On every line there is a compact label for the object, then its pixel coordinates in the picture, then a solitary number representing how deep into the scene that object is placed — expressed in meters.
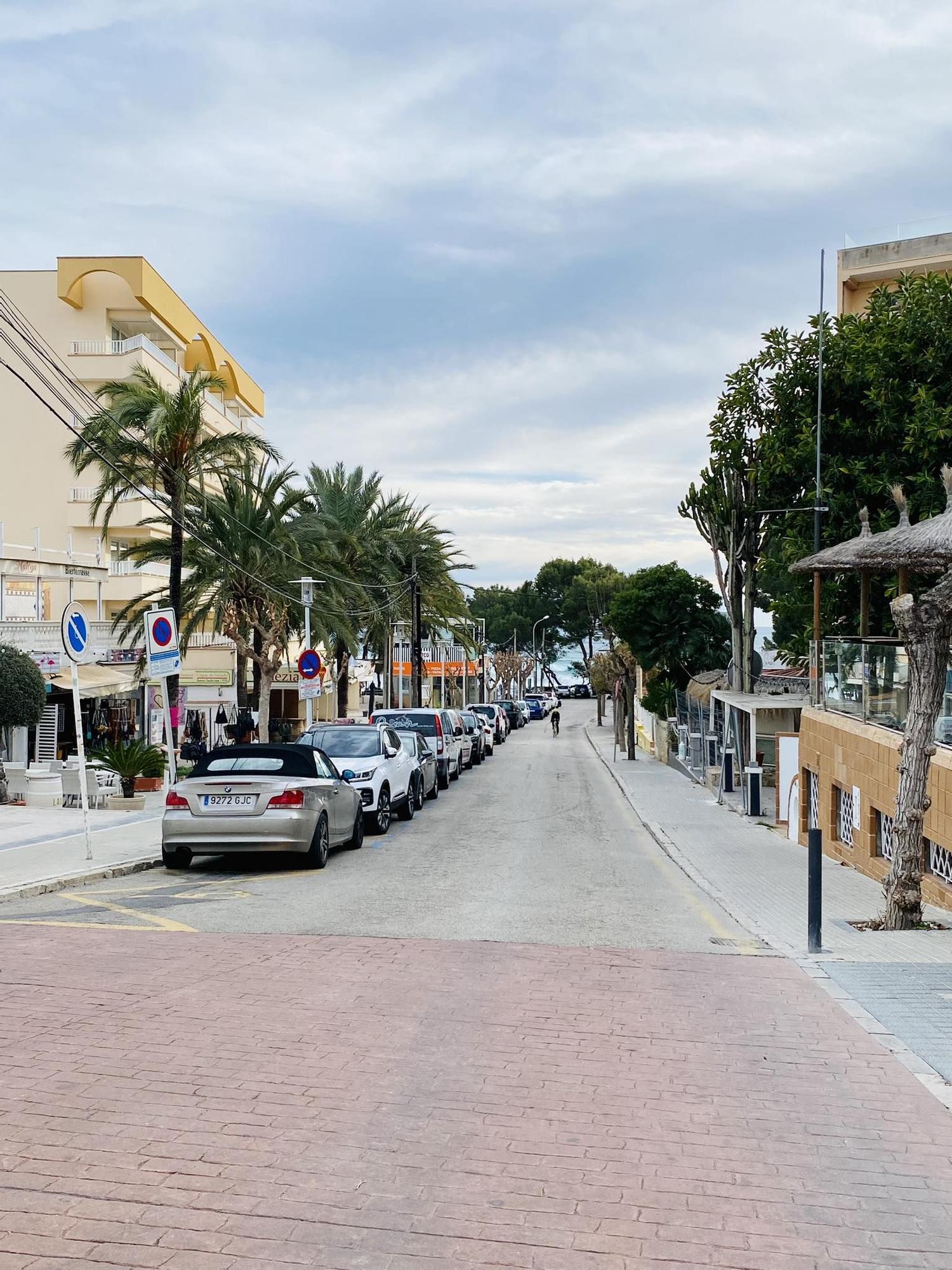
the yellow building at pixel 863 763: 13.11
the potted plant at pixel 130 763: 22.08
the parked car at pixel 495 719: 58.50
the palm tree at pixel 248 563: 30.47
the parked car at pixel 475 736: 41.75
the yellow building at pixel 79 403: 45.12
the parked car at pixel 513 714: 78.47
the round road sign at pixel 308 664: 27.94
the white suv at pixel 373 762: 19.17
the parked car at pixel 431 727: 29.31
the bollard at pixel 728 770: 28.84
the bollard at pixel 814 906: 9.77
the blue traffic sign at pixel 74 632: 14.75
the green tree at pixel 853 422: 27.47
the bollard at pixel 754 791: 25.09
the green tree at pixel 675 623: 46.38
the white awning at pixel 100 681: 29.11
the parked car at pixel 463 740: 35.31
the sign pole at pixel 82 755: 14.65
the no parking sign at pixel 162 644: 17.14
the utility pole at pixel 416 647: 45.25
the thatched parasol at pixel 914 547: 13.57
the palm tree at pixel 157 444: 25.14
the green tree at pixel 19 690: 24.97
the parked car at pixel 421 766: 23.52
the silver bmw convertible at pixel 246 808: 13.92
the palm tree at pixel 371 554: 39.69
